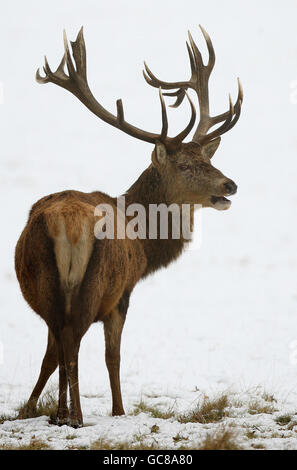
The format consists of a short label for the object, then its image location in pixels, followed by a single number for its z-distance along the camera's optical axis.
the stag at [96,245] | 9.89
